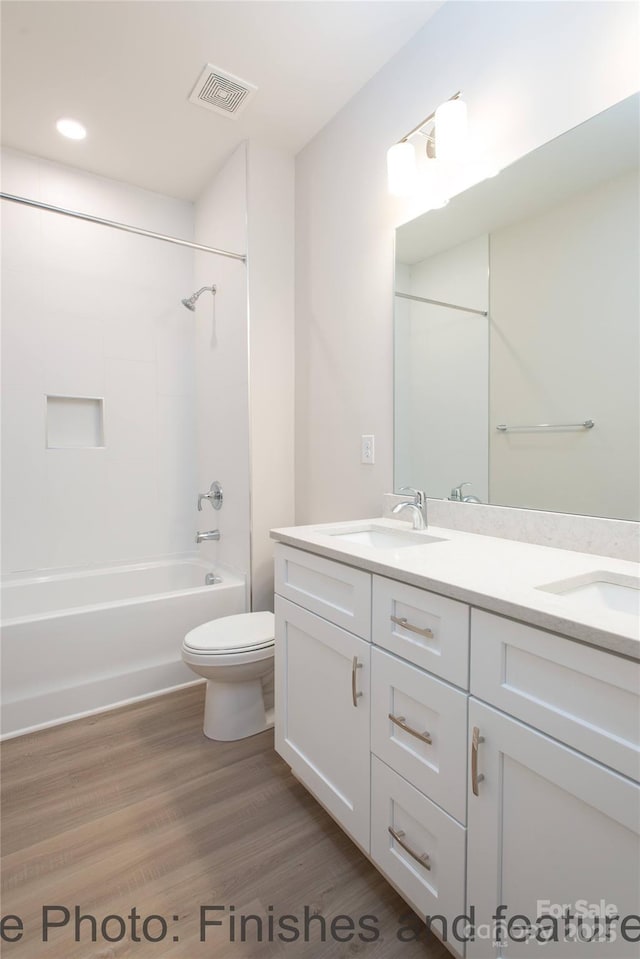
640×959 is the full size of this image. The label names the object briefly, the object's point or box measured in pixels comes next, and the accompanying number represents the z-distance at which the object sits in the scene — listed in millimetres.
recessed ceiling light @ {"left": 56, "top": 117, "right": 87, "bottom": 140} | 2201
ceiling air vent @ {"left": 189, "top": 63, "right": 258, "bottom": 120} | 1915
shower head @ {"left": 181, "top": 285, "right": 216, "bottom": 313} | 2723
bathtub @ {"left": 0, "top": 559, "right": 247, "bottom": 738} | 1924
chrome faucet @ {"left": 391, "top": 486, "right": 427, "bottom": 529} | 1618
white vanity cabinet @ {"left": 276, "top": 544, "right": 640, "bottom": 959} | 689
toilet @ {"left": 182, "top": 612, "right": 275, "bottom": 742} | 1776
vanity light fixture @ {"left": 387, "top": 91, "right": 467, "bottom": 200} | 1461
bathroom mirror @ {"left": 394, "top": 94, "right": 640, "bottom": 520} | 1156
